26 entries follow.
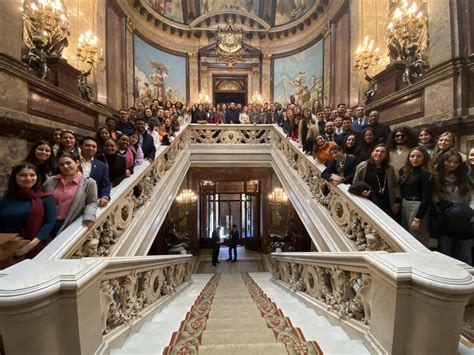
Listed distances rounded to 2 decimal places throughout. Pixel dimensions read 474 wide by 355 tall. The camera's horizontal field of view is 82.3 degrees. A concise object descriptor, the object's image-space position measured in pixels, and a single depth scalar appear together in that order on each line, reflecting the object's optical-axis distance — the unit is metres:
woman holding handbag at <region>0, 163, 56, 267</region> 2.03
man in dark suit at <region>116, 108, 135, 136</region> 5.55
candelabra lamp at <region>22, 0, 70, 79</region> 5.45
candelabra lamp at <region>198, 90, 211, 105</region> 13.26
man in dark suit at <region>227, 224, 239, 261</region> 11.30
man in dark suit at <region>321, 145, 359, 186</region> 3.36
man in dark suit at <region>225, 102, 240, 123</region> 9.48
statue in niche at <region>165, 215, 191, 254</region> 9.31
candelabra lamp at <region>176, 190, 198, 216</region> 11.05
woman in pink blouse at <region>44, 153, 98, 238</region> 2.31
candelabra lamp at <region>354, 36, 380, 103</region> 7.16
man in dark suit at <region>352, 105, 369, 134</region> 5.09
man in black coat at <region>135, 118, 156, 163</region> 4.40
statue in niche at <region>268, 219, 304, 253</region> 10.27
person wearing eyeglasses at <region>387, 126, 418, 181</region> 3.11
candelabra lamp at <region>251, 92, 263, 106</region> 11.61
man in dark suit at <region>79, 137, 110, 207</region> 2.78
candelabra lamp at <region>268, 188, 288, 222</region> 11.04
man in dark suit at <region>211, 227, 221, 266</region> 10.89
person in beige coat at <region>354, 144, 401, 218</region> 2.89
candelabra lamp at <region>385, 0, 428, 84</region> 5.87
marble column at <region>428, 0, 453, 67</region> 4.67
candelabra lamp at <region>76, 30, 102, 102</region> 6.95
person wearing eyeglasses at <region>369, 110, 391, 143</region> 3.85
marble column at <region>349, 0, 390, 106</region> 8.41
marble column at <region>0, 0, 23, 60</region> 4.18
